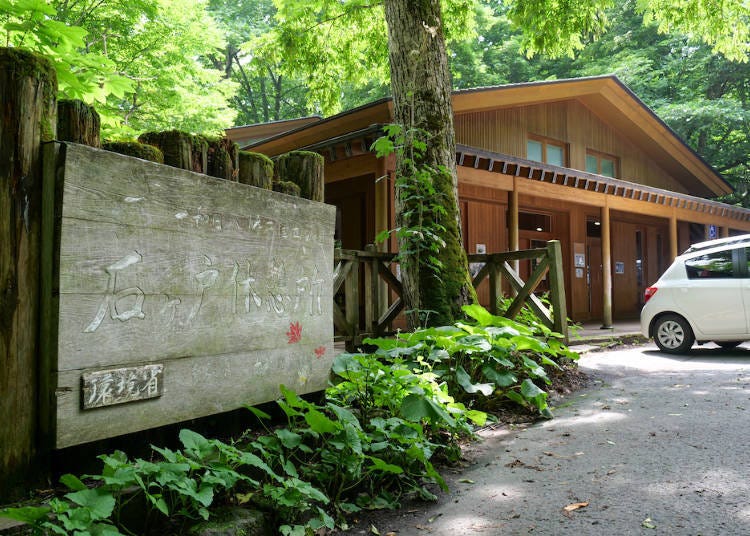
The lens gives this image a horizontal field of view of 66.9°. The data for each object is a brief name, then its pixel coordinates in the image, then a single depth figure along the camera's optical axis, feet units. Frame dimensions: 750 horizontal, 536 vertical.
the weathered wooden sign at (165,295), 7.86
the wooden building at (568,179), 34.58
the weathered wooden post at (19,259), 7.45
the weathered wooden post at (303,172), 13.46
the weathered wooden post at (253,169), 11.63
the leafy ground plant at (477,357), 16.07
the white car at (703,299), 28.01
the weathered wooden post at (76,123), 8.43
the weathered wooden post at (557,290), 23.09
